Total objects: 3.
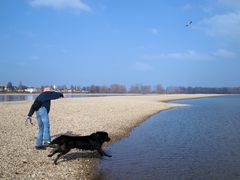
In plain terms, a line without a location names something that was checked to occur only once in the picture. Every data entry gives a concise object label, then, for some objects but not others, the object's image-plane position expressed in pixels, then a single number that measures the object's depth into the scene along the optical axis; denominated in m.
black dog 10.00
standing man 11.30
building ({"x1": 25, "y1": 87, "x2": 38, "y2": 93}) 173.90
